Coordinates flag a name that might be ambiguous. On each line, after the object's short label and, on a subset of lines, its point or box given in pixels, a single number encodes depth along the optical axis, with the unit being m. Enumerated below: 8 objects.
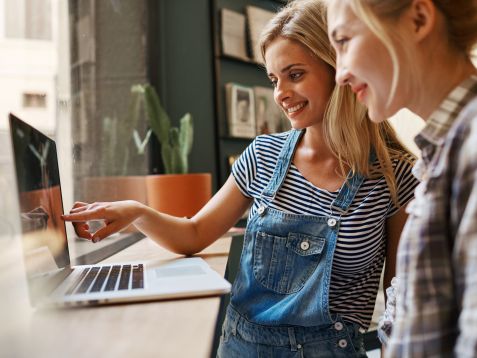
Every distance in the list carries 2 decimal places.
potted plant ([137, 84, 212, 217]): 2.01
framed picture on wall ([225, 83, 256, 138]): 2.77
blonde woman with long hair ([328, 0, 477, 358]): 0.57
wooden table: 0.65
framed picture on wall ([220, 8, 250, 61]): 2.77
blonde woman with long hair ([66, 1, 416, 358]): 1.15
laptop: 0.84
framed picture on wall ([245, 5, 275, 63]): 2.88
